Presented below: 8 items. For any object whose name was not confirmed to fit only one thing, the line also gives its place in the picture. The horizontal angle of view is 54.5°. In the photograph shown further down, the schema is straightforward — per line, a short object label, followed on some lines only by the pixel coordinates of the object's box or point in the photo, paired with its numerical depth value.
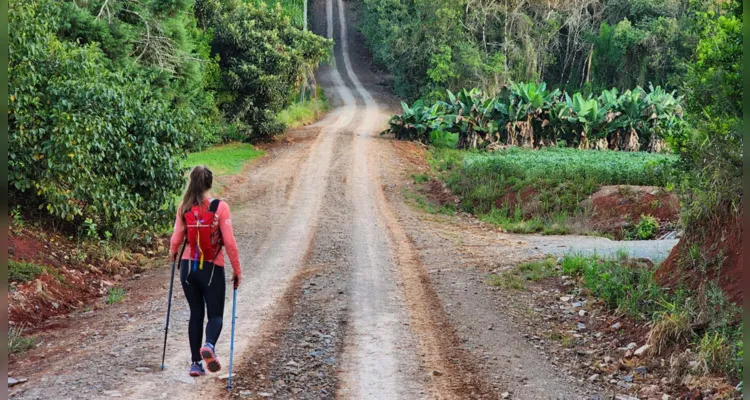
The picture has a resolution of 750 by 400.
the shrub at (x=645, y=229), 15.35
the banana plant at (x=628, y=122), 27.89
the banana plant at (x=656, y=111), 27.81
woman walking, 6.68
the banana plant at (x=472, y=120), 28.72
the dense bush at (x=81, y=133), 11.34
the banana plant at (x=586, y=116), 27.67
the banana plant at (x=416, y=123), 30.22
